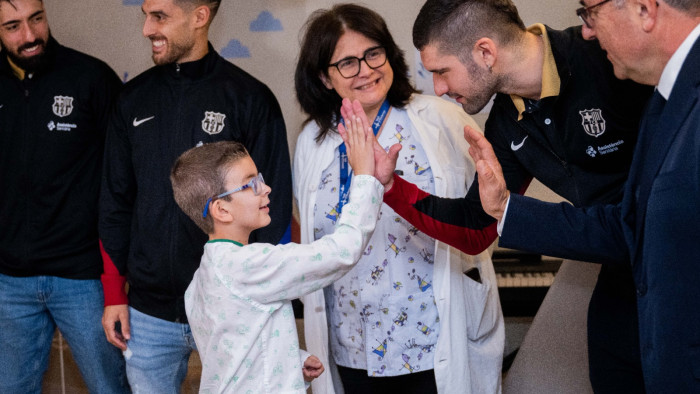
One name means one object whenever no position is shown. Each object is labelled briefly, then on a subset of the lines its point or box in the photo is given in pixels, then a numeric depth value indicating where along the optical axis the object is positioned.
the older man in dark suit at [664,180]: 1.43
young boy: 1.93
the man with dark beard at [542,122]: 2.03
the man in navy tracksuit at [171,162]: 2.53
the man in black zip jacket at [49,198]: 2.81
